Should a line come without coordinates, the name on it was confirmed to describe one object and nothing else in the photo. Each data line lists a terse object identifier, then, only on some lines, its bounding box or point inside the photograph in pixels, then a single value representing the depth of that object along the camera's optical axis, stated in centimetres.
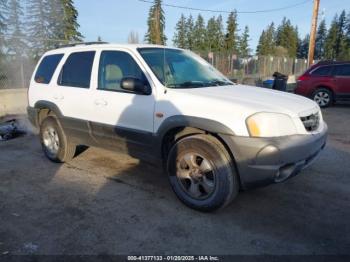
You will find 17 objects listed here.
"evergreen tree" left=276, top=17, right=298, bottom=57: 7775
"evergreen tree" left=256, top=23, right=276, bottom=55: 7226
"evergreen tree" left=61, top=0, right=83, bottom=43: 2325
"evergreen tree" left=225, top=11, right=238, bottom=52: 6081
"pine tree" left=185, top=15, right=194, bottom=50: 6153
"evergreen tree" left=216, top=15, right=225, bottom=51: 6235
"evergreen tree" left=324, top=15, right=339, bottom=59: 7681
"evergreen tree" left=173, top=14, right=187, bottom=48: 6056
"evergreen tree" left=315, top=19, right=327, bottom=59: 8381
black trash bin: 1215
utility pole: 1767
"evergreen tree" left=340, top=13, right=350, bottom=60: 6735
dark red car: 1110
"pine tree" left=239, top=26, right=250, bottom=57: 6657
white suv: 320
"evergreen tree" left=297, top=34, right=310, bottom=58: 9261
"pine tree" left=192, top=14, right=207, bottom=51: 6106
